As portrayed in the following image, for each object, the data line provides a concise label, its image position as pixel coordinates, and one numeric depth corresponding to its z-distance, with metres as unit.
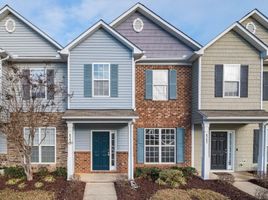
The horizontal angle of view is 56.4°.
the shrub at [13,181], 11.15
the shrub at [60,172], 12.56
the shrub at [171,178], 11.29
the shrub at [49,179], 11.51
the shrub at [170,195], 9.27
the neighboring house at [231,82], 12.75
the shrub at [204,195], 9.37
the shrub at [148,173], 12.47
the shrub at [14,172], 12.27
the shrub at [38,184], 10.72
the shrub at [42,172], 12.38
